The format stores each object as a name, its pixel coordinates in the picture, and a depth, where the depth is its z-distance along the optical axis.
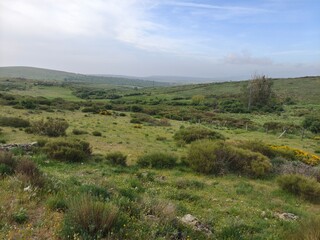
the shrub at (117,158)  14.61
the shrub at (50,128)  20.88
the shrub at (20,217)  5.29
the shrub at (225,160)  14.30
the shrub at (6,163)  8.26
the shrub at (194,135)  23.62
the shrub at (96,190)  6.91
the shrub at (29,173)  7.21
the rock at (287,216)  8.86
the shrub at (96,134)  23.33
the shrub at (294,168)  14.41
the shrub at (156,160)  14.85
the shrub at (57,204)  5.99
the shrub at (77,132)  23.00
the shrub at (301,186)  11.72
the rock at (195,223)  6.77
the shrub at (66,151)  14.30
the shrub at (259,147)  18.11
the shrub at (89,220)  4.73
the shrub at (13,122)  23.42
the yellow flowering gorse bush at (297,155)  18.36
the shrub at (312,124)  38.94
